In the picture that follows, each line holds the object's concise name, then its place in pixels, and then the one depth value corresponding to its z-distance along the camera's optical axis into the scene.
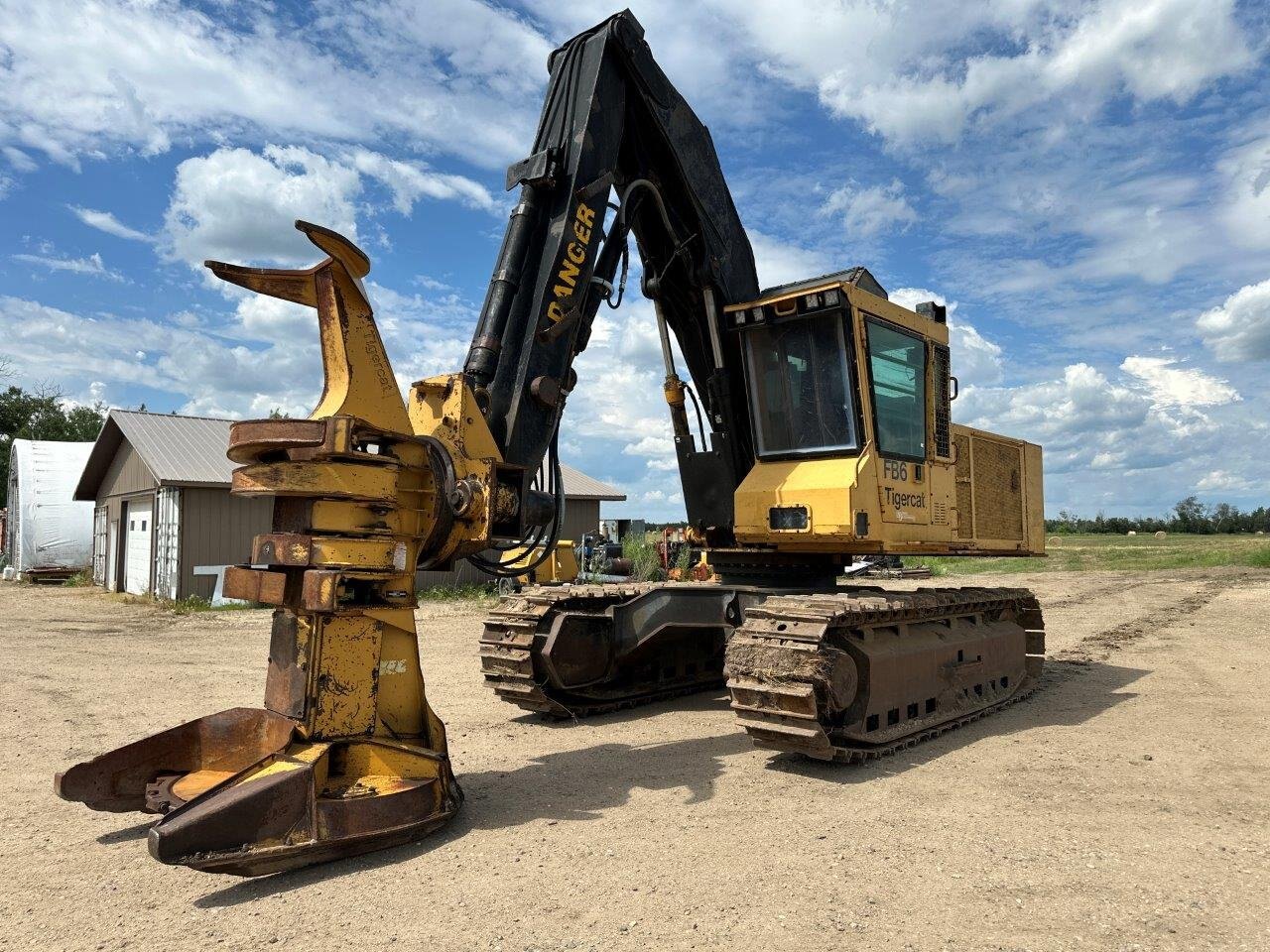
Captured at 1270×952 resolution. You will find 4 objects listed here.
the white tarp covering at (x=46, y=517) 31.06
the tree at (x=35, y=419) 54.25
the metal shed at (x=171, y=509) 21.39
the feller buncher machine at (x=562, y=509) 4.69
